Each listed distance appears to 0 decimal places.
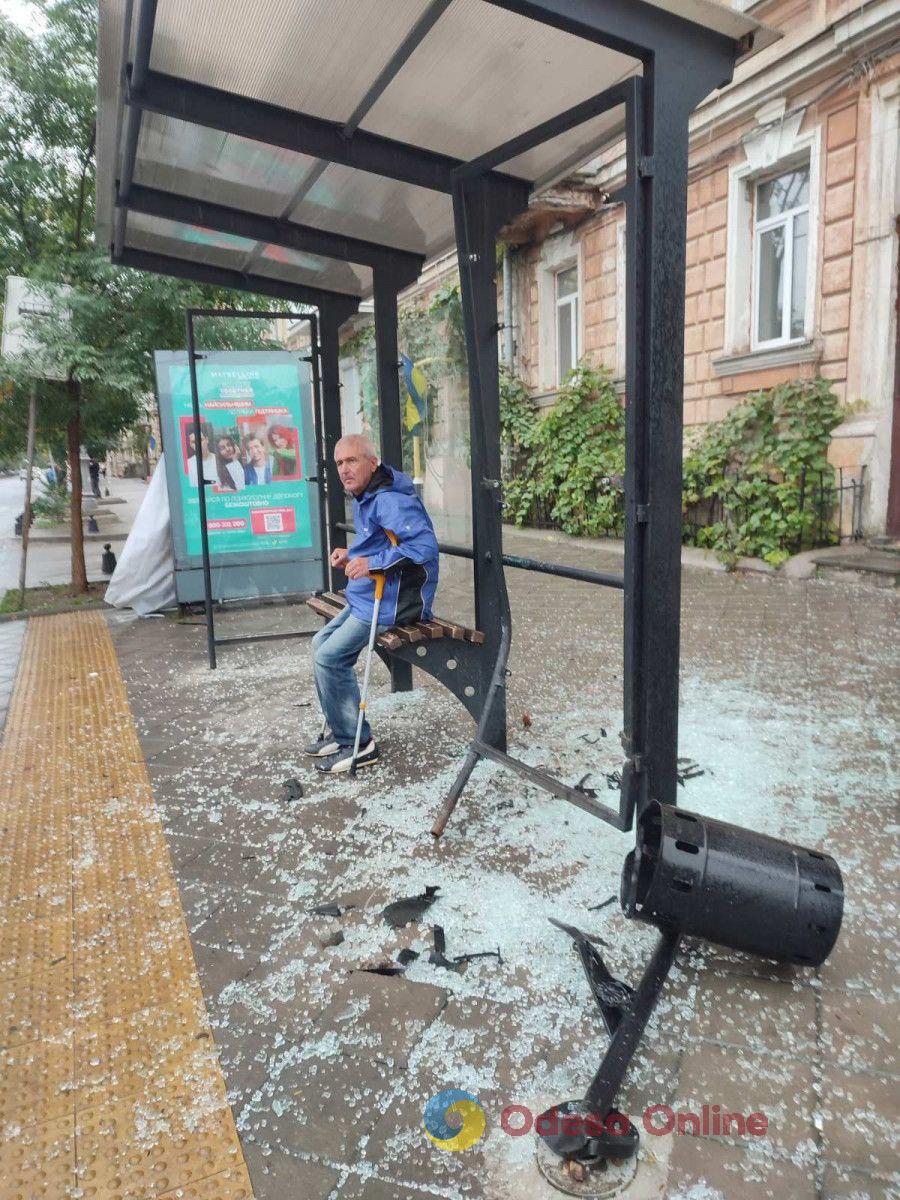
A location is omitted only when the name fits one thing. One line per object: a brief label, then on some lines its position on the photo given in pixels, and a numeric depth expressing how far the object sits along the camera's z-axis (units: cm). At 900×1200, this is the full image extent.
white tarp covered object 791
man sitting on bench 374
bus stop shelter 254
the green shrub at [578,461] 1223
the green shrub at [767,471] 901
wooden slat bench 362
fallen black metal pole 180
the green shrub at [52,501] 1101
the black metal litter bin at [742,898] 222
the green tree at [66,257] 756
